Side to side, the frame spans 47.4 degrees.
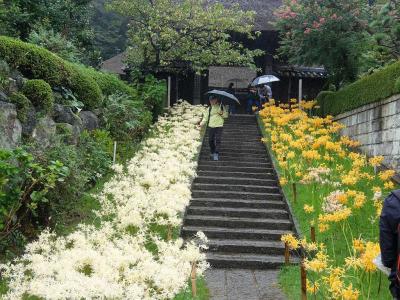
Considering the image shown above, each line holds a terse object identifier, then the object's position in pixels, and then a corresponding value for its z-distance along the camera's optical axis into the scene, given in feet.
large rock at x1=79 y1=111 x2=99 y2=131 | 35.42
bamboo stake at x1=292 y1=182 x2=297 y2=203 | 32.04
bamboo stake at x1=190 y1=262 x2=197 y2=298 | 15.71
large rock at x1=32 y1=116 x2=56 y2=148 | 26.76
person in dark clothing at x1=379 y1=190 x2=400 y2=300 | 10.97
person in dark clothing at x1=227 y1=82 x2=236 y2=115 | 69.56
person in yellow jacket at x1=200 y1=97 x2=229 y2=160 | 43.70
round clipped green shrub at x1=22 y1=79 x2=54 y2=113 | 28.73
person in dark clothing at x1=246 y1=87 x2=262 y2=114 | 73.45
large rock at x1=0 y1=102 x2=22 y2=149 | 23.73
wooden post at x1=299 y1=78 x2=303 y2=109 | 66.44
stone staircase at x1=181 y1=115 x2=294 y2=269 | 27.20
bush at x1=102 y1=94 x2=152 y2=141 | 41.11
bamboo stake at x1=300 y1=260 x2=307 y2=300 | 17.54
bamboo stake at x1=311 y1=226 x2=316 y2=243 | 21.38
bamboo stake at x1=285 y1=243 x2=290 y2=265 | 24.27
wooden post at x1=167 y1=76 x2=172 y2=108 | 69.89
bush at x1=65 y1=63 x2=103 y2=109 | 35.37
